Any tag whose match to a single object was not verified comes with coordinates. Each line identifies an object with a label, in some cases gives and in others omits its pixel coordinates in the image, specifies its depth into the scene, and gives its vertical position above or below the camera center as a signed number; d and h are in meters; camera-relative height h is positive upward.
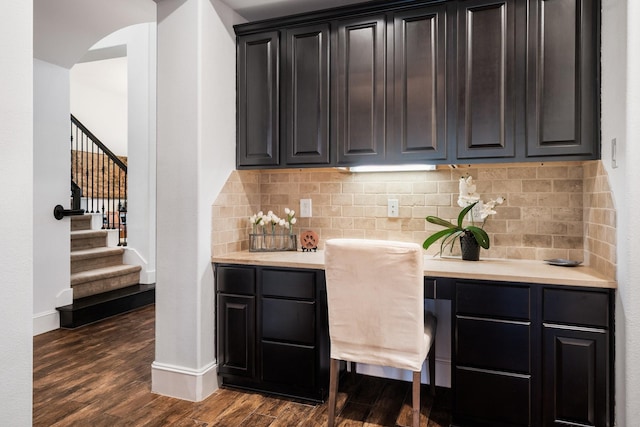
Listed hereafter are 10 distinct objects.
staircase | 4.19 -0.85
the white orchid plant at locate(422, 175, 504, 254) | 2.51 -0.04
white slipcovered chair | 2.01 -0.49
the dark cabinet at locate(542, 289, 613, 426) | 1.96 -0.72
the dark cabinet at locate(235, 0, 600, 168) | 2.23 +0.76
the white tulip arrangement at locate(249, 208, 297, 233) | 2.98 -0.09
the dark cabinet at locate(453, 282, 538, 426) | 2.09 -0.76
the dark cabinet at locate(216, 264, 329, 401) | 2.54 -0.78
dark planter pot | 2.55 -0.24
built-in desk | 1.98 -0.67
